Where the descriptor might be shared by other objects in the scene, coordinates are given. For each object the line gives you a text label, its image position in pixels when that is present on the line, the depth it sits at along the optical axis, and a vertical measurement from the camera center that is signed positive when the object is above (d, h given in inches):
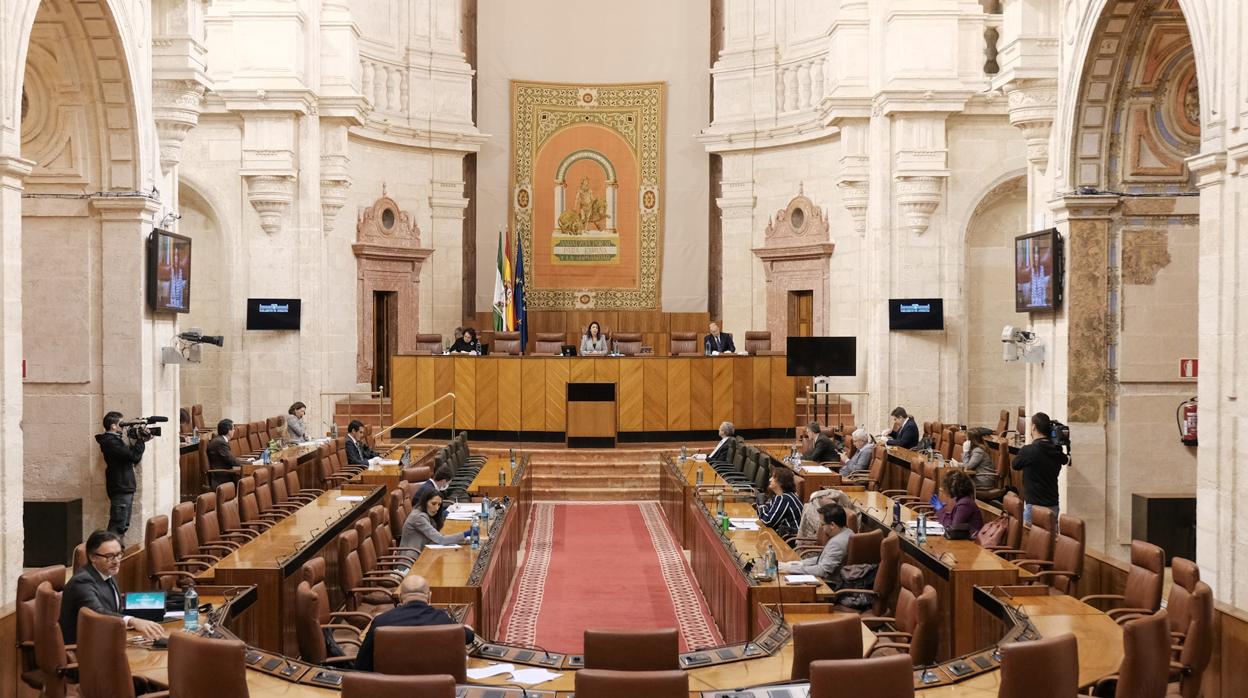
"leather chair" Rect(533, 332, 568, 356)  772.0 +0.7
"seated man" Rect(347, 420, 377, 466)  558.6 -51.3
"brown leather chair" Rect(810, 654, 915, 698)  175.8 -51.2
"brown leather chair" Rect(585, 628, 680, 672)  204.4 -54.4
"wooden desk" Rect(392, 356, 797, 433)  698.2 -27.1
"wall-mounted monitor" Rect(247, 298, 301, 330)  704.4 +18.7
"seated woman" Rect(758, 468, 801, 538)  375.2 -53.5
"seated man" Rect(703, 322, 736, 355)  741.9 +0.9
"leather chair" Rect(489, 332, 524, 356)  770.8 +0.6
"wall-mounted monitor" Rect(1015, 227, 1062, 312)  410.3 +27.4
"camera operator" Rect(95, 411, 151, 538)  370.6 -38.6
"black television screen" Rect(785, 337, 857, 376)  655.1 -5.4
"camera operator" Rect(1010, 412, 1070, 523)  381.1 -39.6
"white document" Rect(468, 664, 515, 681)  212.7 -61.2
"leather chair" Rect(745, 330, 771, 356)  761.4 +3.7
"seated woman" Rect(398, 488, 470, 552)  335.9 -55.4
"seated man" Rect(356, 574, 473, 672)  214.9 -52.5
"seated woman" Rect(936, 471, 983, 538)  336.8 -46.6
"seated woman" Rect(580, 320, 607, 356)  729.0 +0.7
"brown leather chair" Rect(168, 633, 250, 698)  188.7 -53.6
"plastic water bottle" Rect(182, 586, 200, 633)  235.8 -55.4
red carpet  360.8 -88.4
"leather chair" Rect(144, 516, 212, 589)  297.0 -57.9
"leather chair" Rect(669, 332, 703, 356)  787.4 +1.6
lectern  692.1 -47.5
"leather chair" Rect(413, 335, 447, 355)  769.6 +0.5
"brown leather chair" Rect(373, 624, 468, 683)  201.9 -53.9
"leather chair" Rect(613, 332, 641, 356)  756.6 +0.8
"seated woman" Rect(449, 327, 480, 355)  734.8 -0.1
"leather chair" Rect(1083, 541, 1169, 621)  265.4 -55.4
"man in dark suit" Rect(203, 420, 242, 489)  510.6 -49.5
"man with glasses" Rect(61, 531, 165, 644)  240.5 -50.9
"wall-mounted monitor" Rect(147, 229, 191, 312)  393.1 +25.5
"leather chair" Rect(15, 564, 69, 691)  240.2 -59.2
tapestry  906.1 +121.2
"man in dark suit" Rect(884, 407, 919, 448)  589.0 -45.2
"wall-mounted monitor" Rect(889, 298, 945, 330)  689.6 +19.1
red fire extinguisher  386.9 -26.4
